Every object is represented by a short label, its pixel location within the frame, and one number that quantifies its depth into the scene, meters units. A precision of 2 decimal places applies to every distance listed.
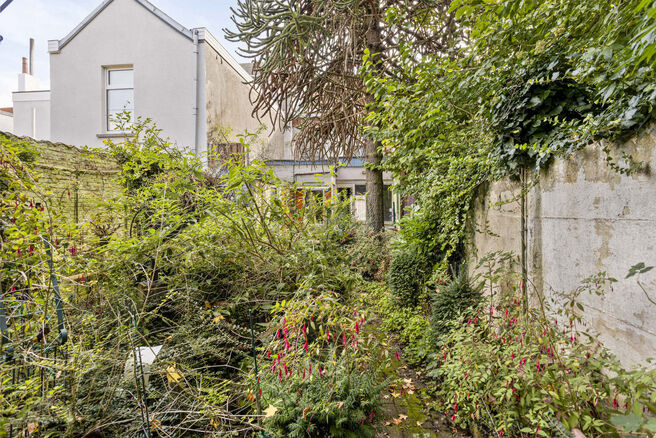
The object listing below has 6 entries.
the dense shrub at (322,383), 1.91
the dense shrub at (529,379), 1.54
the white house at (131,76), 8.74
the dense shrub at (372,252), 6.66
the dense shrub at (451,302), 3.29
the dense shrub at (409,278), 4.95
